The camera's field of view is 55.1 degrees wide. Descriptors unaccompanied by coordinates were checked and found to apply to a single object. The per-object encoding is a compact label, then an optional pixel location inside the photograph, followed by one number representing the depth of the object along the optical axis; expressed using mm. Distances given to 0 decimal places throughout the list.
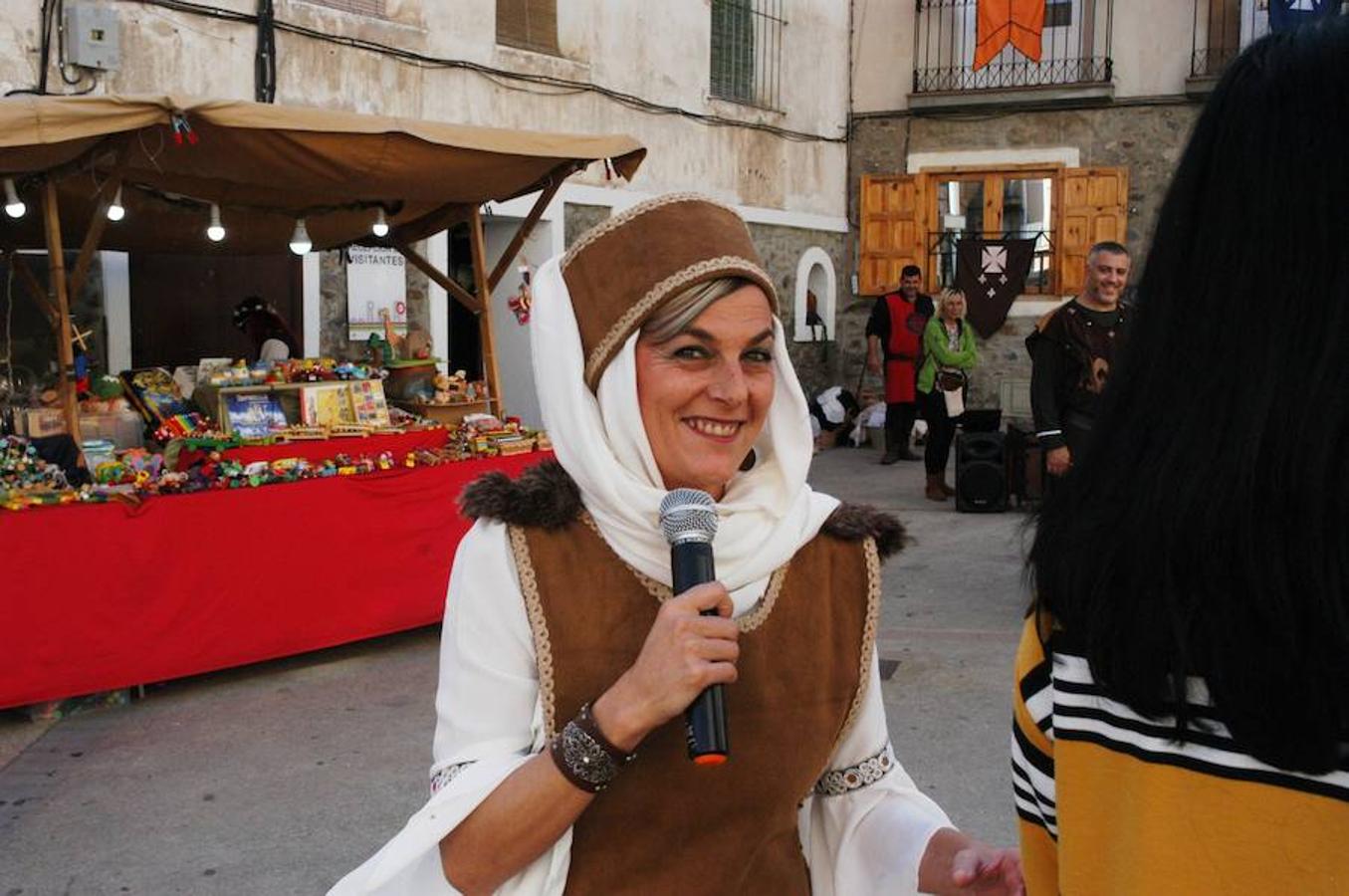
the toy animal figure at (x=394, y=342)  10195
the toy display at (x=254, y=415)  8250
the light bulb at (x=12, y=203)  6539
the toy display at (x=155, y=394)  8148
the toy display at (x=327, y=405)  8516
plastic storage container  7828
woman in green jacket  11234
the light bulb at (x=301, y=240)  8398
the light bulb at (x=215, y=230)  7996
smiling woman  1572
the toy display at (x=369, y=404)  8805
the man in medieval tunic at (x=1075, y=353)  6414
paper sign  11266
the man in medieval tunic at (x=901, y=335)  12938
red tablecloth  5254
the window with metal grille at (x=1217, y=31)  16078
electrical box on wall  9023
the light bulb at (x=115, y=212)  6627
